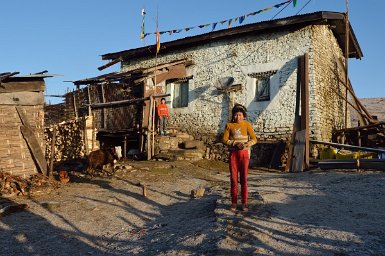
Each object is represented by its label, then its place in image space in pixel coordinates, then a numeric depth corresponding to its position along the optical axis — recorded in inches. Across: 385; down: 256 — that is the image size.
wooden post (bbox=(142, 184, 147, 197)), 321.1
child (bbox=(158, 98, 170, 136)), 566.6
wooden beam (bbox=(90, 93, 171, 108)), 568.8
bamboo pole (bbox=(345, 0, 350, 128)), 542.8
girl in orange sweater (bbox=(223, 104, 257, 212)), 217.9
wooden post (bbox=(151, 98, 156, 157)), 537.9
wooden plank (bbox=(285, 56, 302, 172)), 443.0
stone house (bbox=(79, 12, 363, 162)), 517.0
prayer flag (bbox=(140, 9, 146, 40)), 656.1
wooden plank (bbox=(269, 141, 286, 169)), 491.1
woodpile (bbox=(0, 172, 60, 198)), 329.1
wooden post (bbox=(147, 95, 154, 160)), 530.9
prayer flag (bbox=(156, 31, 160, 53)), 610.2
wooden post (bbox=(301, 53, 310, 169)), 435.4
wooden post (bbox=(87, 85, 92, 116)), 632.4
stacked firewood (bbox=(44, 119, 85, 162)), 590.2
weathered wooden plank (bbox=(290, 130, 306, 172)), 425.1
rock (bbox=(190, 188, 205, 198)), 307.7
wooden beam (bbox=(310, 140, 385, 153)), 392.7
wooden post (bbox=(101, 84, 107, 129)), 613.9
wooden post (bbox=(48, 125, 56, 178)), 366.9
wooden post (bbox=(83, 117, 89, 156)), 572.7
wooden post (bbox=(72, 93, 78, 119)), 656.4
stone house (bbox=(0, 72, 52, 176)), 377.7
